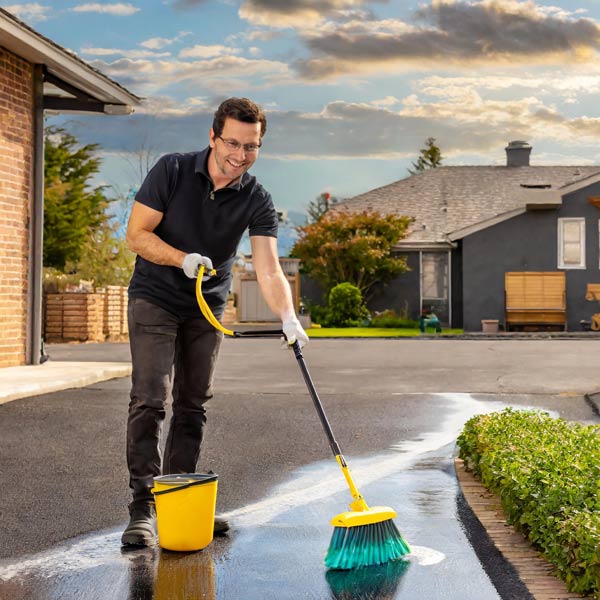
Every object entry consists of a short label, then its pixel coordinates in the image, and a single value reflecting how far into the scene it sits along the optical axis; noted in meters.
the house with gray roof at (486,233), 32.91
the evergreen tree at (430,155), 72.94
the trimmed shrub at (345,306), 33.75
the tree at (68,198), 37.06
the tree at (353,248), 34.22
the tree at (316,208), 53.50
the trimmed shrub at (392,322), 34.00
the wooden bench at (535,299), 32.41
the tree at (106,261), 27.80
